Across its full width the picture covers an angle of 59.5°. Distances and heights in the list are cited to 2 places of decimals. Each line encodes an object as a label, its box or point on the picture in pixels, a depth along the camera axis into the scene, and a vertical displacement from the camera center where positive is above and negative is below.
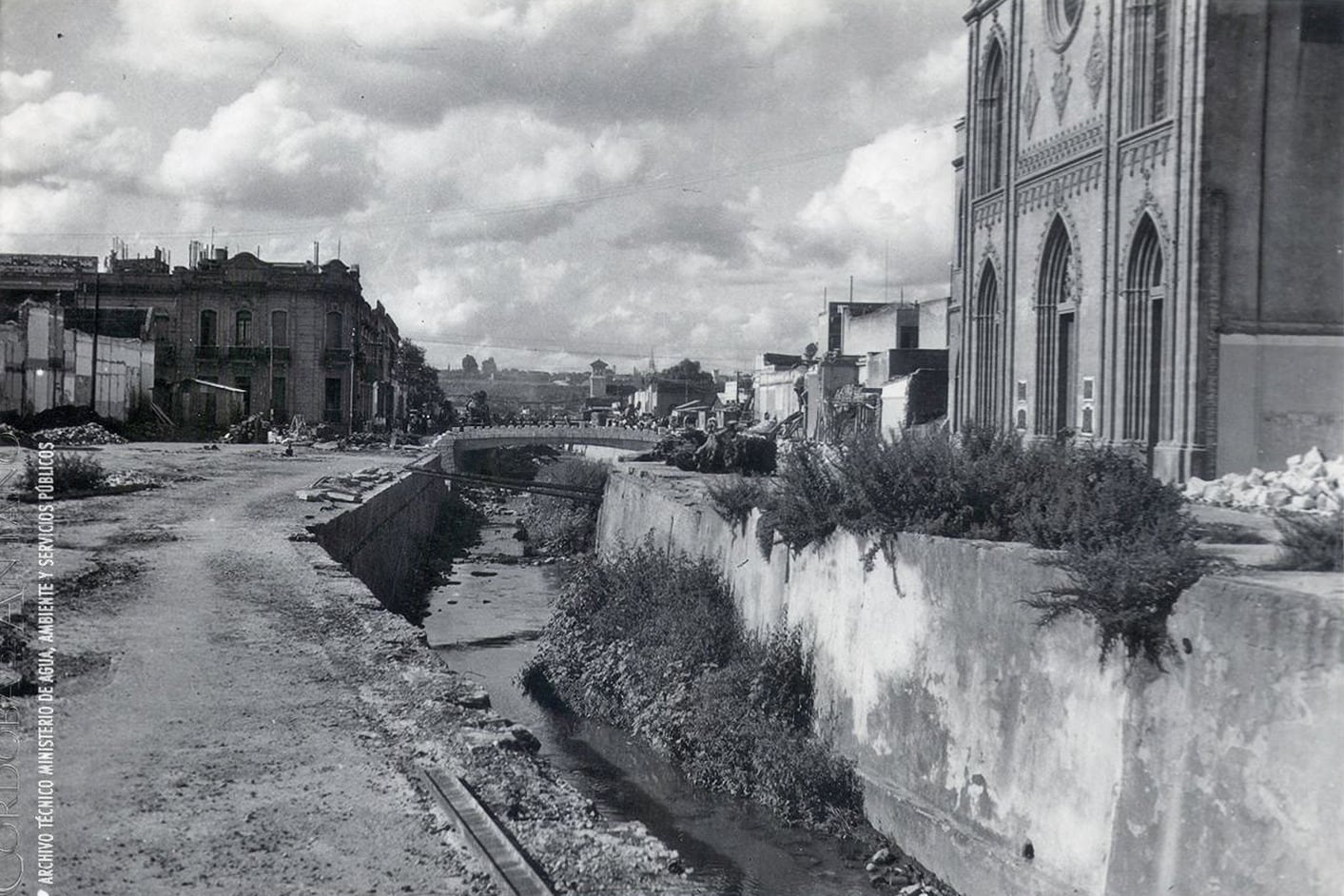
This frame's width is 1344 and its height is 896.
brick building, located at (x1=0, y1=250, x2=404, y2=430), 51.47 +4.06
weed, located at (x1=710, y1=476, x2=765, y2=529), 15.55 -1.00
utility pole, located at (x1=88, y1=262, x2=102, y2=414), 41.06 +0.80
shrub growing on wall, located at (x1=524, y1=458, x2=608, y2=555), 32.44 -2.94
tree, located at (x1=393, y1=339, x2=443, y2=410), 84.31 +3.20
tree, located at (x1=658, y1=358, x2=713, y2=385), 101.62 +4.69
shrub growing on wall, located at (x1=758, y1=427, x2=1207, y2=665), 7.31 -0.71
